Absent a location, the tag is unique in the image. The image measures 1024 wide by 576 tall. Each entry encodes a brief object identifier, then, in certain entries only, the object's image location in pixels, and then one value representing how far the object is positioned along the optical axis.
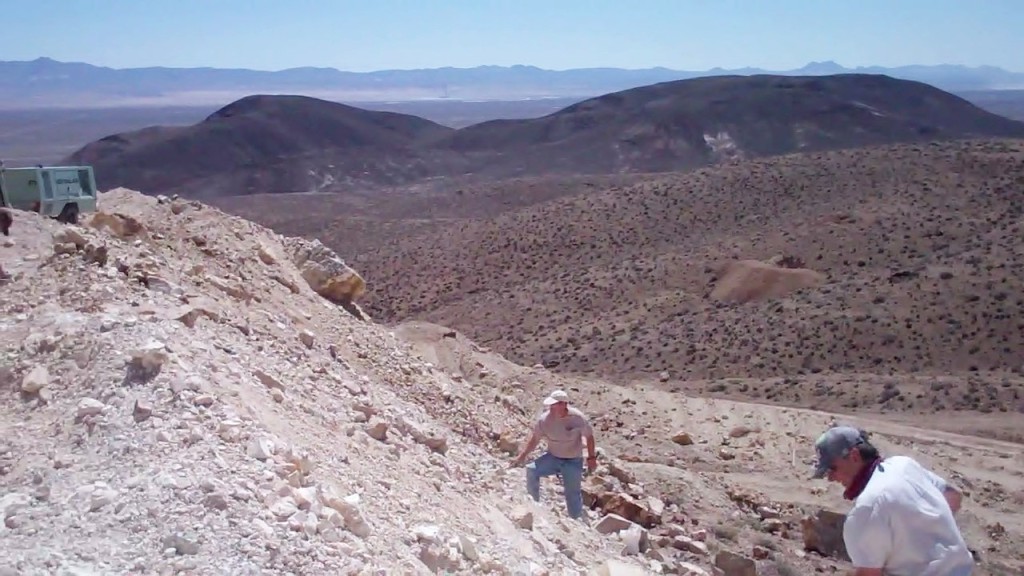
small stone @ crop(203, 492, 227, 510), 5.71
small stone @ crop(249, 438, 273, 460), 6.36
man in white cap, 9.12
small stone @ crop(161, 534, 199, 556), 5.41
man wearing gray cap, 4.34
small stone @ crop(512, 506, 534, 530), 8.23
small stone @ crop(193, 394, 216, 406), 6.72
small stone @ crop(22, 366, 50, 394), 7.14
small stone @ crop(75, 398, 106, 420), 6.62
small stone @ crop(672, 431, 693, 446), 15.70
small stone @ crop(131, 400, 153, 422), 6.47
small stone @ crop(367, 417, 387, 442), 8.58
